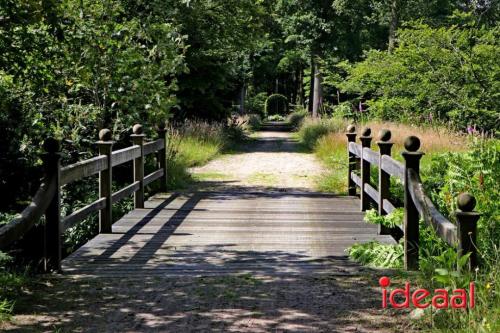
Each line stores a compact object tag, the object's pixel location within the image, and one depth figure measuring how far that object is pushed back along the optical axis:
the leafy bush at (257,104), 64.06
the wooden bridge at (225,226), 6.45
